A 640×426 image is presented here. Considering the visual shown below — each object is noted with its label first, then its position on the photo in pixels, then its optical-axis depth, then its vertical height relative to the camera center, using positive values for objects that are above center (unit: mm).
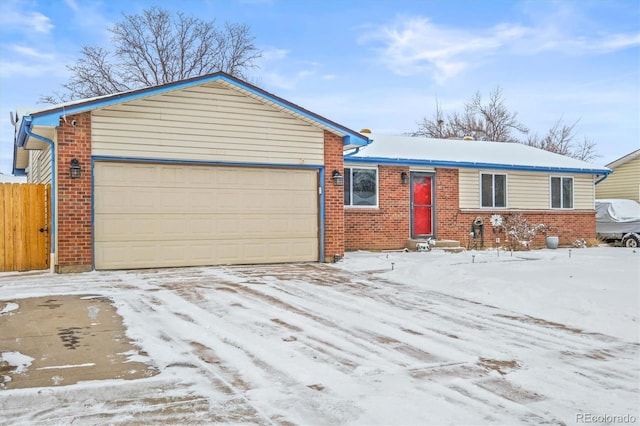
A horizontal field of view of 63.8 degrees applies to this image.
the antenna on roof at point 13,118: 12566 +2447
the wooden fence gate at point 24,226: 10898 -201
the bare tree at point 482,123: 38844 +6940
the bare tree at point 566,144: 41656 +5606
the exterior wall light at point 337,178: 12125 +859
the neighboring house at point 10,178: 31394 +2359
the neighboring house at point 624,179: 22531 +1510
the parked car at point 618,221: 18594 -320
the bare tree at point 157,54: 29062 +9908
